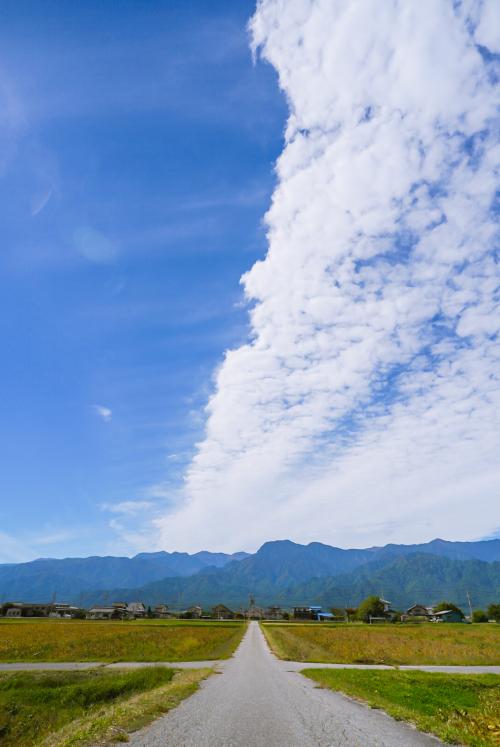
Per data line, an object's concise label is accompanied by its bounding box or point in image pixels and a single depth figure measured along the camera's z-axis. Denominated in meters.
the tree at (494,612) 128.50
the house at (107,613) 163.48
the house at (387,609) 158.43
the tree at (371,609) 149.60
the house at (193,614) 186.59
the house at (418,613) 165.88
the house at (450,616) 152.62
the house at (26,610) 160.62
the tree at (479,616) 128.12
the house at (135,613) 173.30
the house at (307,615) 187.12
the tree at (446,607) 155.84
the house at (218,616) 195.90
